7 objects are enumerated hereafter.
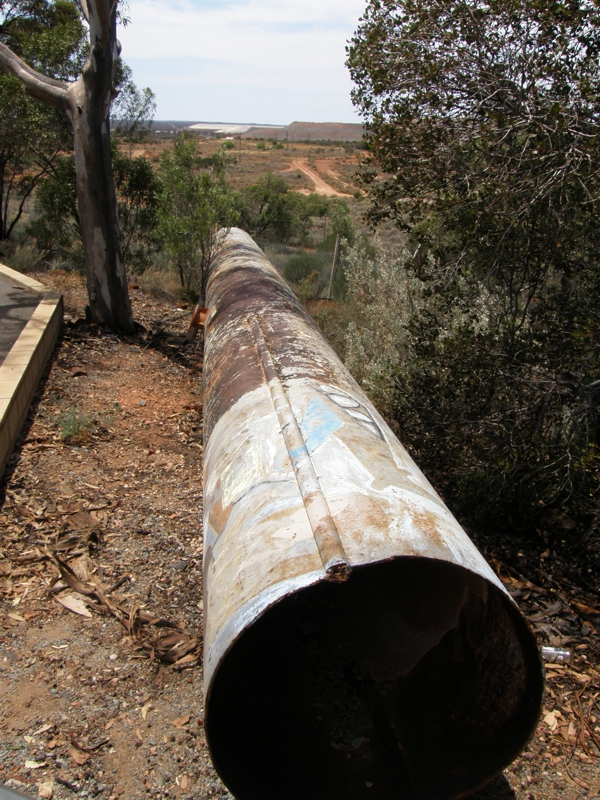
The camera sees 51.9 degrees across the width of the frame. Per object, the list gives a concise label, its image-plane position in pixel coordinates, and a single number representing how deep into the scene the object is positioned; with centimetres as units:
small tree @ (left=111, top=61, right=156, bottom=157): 1182
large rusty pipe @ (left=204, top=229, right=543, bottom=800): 227
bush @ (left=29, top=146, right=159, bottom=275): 1049
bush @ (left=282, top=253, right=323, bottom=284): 1534
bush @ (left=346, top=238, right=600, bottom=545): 435
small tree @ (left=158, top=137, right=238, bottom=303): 859
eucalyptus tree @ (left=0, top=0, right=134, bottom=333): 741
